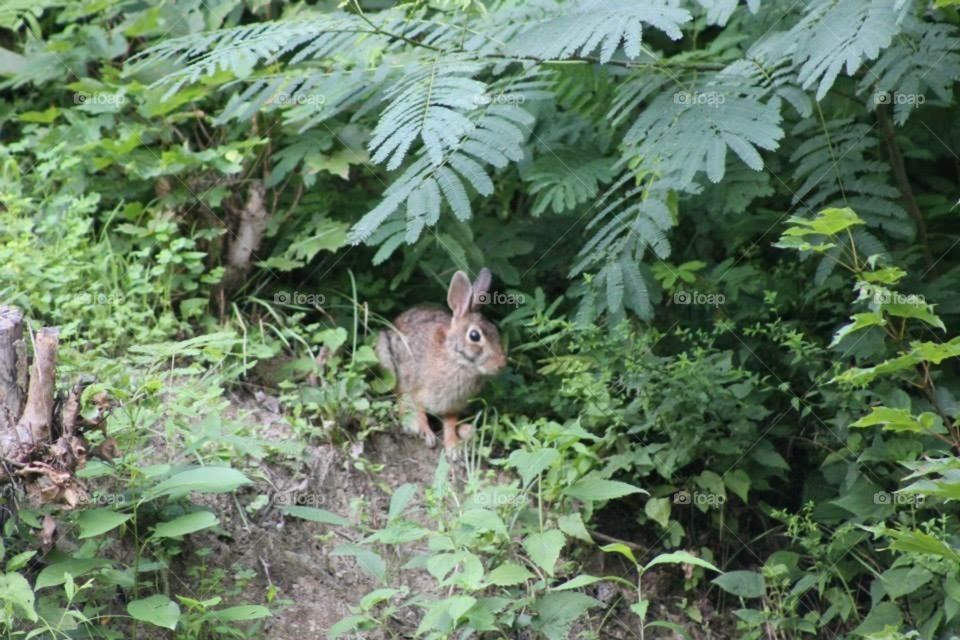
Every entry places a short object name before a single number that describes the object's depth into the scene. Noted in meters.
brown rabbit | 14.12
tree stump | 9.59
